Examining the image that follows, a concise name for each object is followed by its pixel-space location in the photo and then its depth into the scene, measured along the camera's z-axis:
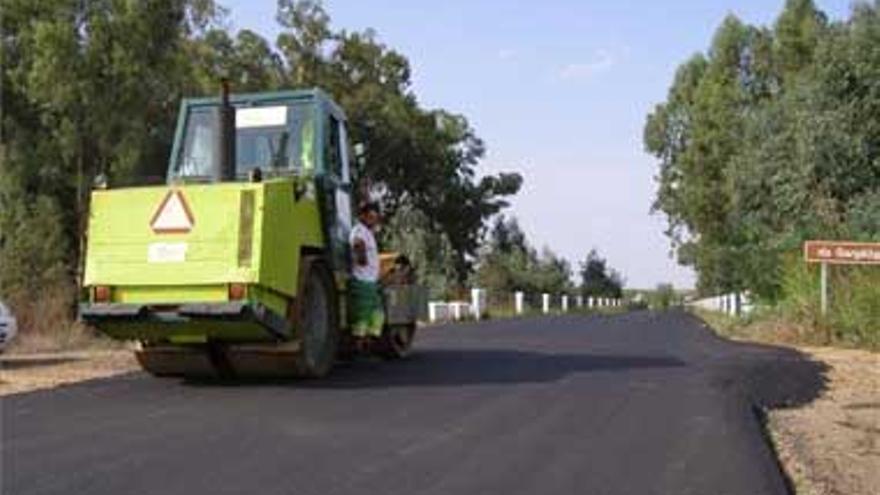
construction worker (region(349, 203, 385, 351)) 16.91
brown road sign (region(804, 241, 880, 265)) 26.67
